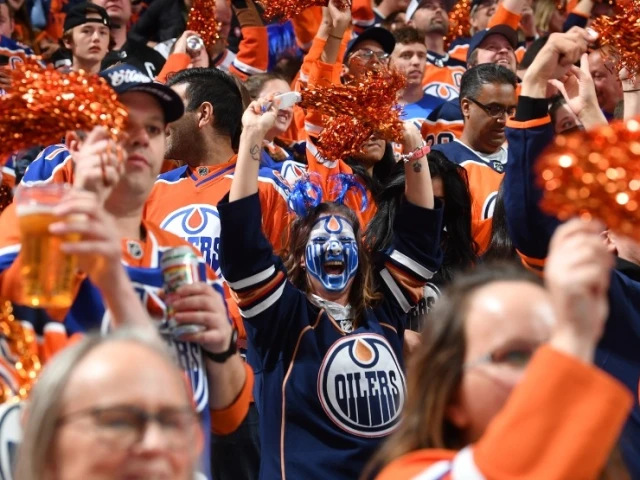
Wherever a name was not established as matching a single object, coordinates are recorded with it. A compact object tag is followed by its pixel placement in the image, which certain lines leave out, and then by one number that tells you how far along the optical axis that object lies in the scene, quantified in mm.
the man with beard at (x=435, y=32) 8328
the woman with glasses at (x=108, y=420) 1971
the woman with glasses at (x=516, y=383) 1929
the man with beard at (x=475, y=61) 6859
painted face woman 4066
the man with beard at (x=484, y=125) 5773
